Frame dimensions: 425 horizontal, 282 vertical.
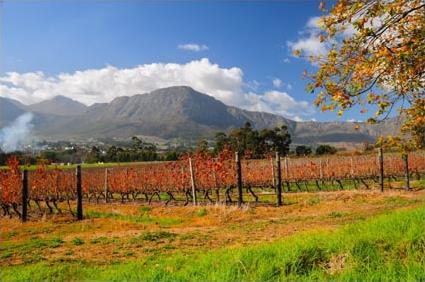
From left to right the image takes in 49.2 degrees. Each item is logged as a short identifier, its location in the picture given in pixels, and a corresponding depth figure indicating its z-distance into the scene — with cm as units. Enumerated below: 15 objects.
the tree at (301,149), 7904
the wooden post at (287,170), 3112
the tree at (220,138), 6751
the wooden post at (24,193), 1670
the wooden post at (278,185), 1809
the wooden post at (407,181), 2409
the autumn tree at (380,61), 641
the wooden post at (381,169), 2248
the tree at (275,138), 7631
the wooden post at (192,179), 2085
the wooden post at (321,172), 3211
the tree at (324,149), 8139
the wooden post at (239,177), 1794
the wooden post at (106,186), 2814
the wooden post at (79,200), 1636
